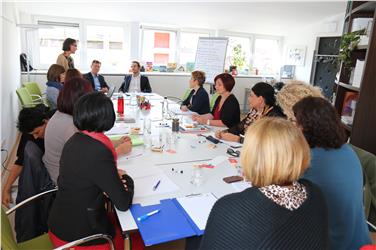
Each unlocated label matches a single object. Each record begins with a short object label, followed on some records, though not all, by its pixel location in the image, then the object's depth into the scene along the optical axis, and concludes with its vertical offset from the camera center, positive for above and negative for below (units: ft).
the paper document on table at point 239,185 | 5.53 -2.29
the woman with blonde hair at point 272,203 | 2.93 -1.41
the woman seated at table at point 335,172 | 4.21 -1.43
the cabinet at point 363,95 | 7.15 -0.58
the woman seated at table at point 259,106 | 8.54 -1.17
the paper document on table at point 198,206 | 4.34 -2.30
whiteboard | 18.67 +0.52
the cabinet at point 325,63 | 20.97 +0.56
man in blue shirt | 17.61 -1.30
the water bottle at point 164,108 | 11.48 -2.00
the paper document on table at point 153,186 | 5.19 -2.31
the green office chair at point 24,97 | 11.71 -1.88
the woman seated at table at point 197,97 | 12.55 -1.51
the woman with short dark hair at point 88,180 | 4.28 -1.83
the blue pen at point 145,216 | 4.33 -2.32
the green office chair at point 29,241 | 3.78 -2.64
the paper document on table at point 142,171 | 5.86 -2.30
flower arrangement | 12.76 -1.96
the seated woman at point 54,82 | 12.01 -1.20
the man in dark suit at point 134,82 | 18.61 -1.54
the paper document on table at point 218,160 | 6.74 -2.25
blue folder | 3.97 -2.35
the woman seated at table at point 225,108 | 10.54 -1.57
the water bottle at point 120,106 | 11.46 -1.91
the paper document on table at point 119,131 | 8.71 -2.22
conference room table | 5.20 -2.29
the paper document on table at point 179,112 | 11.97 -2.08
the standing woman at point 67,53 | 16.12 +0.03
